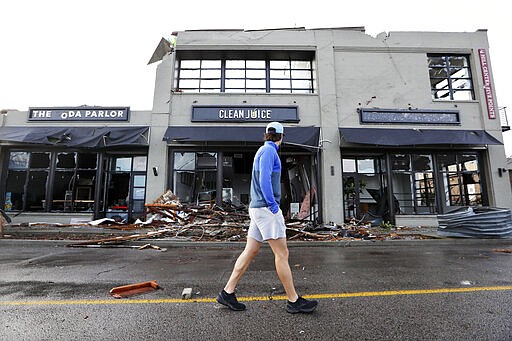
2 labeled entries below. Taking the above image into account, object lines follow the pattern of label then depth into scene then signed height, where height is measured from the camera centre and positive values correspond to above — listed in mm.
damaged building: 12836 +3044
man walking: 2838 -277
